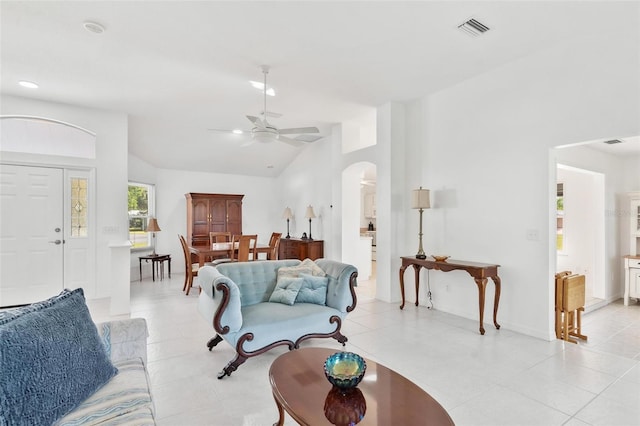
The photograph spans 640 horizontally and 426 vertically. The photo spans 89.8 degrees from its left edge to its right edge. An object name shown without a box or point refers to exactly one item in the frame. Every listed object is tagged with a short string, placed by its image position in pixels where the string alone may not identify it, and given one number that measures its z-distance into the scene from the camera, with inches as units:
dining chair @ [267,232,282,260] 252.2
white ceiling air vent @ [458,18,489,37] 118.2
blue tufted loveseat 107.2
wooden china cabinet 303.7
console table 147.2
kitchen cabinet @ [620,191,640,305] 207.2
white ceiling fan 151.2
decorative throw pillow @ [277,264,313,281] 136.3
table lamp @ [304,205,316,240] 286.8
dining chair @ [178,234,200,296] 222.4
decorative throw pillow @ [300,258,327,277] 139.1
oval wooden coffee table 57.9
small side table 262.8
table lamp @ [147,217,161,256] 277.9
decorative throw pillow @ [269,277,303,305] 128.3
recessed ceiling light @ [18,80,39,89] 166.7
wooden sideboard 273.7
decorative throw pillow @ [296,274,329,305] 131.6
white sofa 49.7
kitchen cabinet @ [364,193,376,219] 424.5
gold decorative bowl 166.1
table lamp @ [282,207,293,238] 321.4
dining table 217.2
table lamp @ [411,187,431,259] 177.8
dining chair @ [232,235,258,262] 222.7
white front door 185.5
